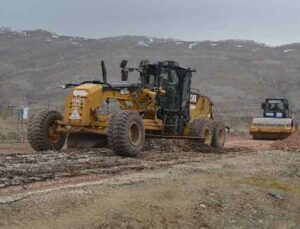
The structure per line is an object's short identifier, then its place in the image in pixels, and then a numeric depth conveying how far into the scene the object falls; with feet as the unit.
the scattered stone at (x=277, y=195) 39.29
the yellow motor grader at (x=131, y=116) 53.31
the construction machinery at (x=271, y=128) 113.29
